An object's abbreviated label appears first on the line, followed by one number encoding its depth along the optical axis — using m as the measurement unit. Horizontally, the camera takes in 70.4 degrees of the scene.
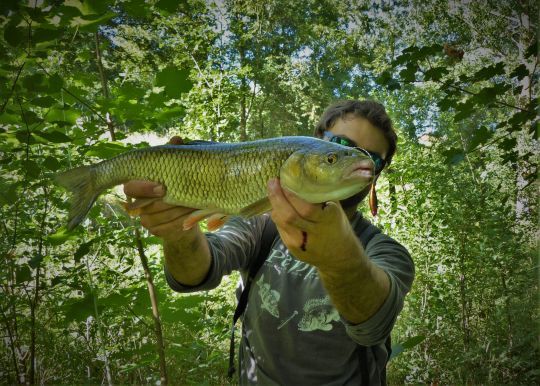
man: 1.32
